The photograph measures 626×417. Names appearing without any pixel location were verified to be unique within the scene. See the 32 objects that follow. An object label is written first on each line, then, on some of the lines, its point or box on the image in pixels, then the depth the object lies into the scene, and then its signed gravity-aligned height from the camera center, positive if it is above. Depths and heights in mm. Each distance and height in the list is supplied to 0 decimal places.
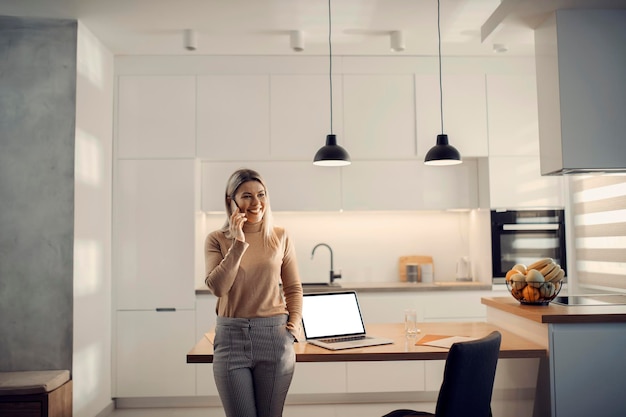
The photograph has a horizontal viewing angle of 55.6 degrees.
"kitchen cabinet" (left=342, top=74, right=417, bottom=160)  4844 +1012
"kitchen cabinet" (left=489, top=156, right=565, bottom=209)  4777 +429
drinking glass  2809 -399
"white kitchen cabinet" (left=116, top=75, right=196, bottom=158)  4719 +1008
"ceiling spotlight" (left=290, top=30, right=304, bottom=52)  4227 +1443
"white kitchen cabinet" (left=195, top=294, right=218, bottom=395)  4586 -657
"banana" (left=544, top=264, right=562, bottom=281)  2934 -179
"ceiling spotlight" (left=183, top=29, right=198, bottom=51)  4184 +1445
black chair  2100 -504
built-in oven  4746 +16
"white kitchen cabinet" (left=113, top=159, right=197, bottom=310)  4629 +73
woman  2338 -270
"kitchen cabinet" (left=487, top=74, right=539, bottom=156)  4832 +1010
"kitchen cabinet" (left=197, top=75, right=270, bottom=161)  4773 +1008
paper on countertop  2662 -468
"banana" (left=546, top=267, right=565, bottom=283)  2938 -195
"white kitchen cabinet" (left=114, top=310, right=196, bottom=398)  4570 -852
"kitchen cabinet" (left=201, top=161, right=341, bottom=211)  4871 +470
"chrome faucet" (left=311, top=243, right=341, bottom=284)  5066 -253
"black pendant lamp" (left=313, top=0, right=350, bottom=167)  3336 +483
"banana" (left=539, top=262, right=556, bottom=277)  2955 -155
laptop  2758 -377
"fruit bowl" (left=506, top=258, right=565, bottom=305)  2941 -225
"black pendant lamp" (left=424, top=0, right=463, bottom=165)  3350 +481
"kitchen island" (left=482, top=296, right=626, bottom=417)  2684 -568
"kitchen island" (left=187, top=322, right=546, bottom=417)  2531 -875
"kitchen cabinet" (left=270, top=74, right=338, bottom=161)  4805 +1025
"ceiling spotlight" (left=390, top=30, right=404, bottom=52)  4227 +1439
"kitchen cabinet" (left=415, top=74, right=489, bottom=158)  4836 +1038
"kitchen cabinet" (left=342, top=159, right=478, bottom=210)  4918 +437
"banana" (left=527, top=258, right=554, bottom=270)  2986 -132
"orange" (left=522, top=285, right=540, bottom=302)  2963 -276
